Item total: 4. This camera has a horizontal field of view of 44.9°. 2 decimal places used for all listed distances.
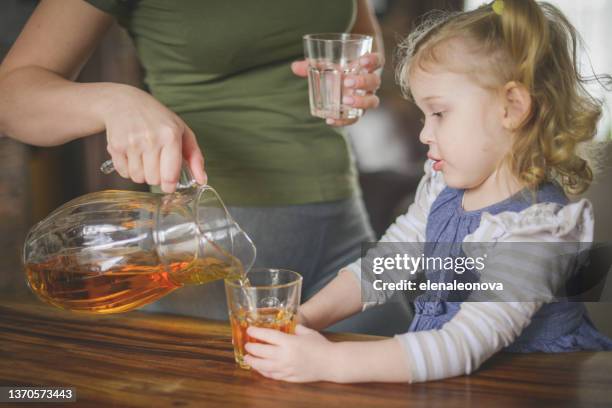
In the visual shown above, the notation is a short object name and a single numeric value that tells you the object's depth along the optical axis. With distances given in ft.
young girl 3.49
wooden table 2.73
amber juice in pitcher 3.17
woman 4.00
